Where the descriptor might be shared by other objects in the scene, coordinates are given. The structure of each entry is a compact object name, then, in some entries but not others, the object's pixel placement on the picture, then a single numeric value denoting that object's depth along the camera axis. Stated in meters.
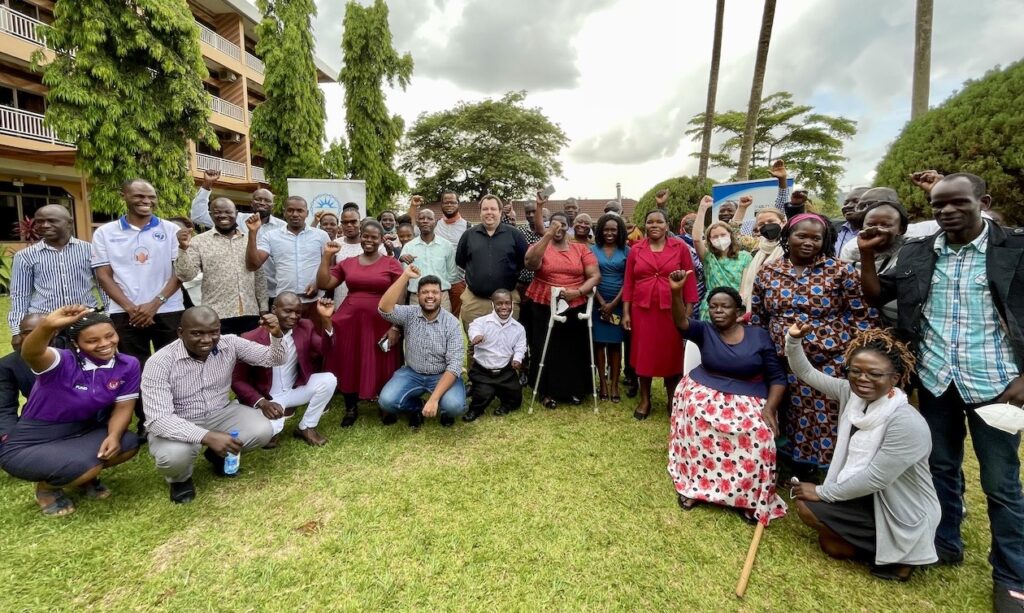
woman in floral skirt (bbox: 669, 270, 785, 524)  3.13
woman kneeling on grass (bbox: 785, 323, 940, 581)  2.45
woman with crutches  4.93
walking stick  2.49
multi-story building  13.77
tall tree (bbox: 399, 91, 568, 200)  34.03
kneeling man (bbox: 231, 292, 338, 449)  3.94
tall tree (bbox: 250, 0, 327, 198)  16.67
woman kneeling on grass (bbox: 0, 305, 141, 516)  3.04
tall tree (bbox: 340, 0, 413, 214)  20.38
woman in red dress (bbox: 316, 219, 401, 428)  4.56
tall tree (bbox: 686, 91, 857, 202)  28.94
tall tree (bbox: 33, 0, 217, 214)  10.36
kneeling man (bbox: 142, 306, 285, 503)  3.17
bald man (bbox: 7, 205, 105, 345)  3.68
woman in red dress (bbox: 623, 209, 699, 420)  4.58
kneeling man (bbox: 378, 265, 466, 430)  4.40
